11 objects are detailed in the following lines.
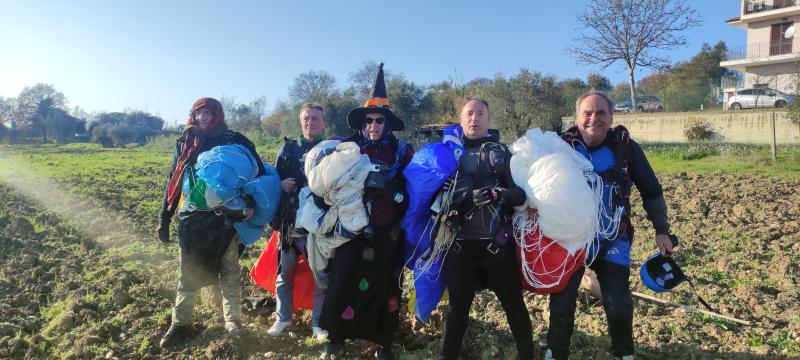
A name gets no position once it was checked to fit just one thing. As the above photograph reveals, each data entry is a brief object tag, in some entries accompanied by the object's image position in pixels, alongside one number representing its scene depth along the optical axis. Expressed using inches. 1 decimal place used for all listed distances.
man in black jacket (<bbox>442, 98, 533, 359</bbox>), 114.8
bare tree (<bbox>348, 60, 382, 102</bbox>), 1123.8
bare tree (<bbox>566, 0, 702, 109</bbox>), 922.7
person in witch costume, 126.8
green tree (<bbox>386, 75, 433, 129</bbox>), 917.2
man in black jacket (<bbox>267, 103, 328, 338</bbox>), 142.6
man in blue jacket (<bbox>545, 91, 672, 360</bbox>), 114.1
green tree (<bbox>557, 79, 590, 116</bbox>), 810.8
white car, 864.3
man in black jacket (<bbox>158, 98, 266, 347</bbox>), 139.3
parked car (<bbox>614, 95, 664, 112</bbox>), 1048.2
